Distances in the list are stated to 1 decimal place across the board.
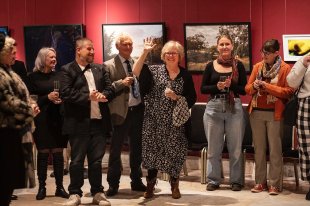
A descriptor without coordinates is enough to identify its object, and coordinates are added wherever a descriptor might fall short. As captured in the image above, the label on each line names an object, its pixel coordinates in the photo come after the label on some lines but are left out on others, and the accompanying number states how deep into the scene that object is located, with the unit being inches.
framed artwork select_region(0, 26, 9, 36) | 383.2
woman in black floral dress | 258.1
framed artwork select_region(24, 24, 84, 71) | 364.8
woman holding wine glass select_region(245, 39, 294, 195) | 268.5
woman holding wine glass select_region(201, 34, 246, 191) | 276.7
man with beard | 244.2
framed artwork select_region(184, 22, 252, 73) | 318.0
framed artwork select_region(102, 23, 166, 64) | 338.0
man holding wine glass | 260.7
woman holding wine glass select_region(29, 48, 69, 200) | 263.9
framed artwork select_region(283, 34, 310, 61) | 301.6
